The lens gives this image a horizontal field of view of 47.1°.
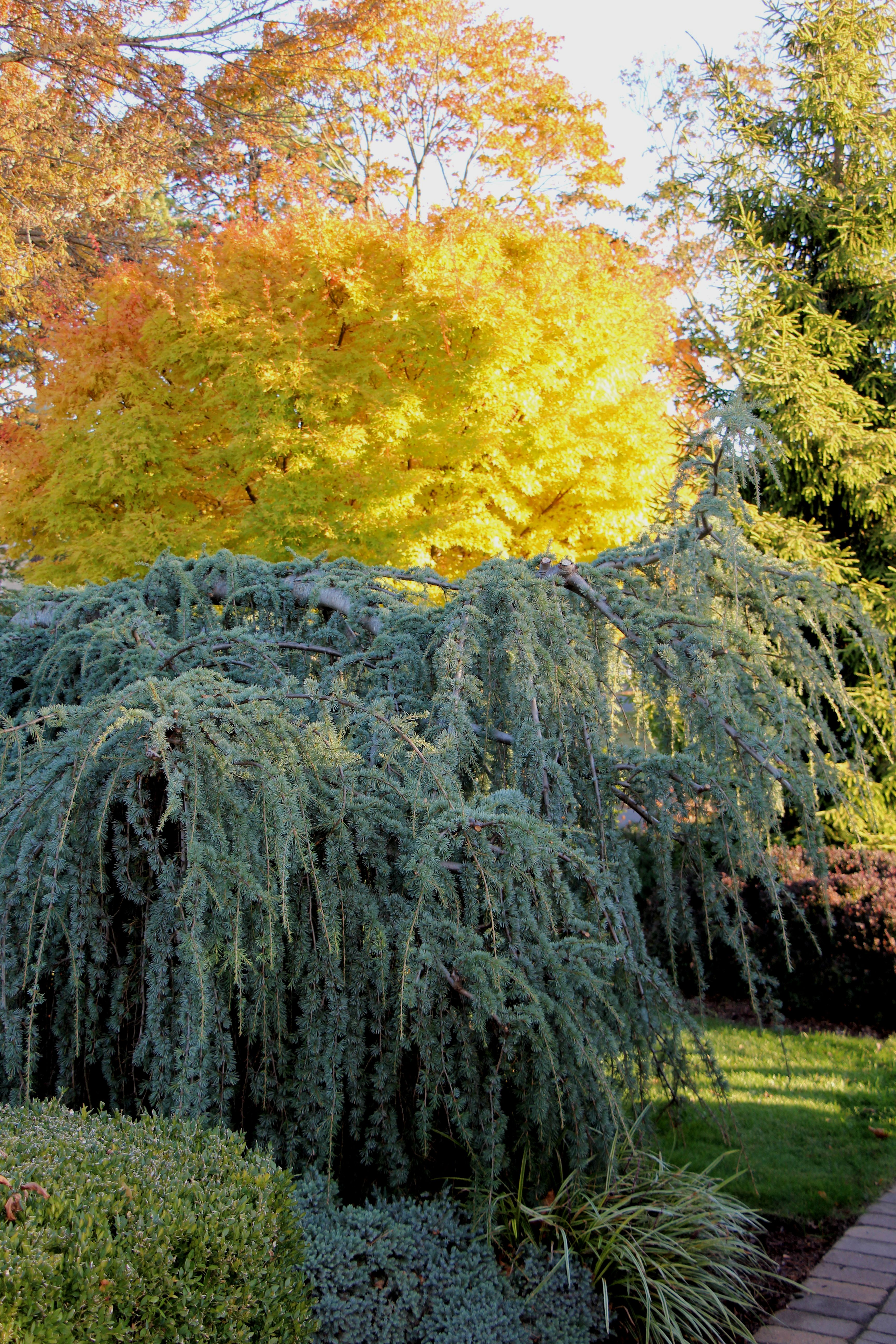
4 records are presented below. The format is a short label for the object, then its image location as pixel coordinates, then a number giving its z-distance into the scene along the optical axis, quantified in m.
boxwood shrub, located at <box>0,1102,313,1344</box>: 1.67
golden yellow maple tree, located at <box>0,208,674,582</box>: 8.20
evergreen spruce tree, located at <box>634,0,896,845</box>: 8.55
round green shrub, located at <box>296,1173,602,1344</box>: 2.37
